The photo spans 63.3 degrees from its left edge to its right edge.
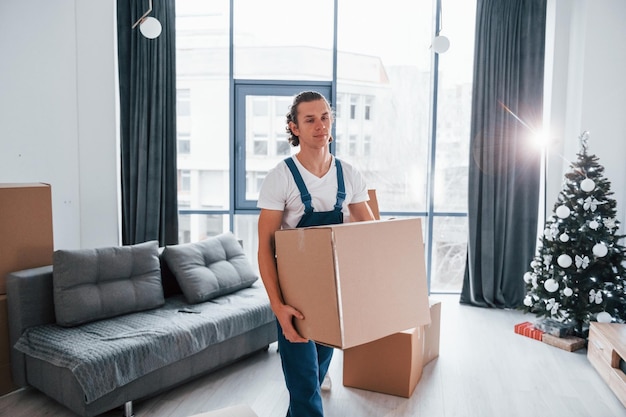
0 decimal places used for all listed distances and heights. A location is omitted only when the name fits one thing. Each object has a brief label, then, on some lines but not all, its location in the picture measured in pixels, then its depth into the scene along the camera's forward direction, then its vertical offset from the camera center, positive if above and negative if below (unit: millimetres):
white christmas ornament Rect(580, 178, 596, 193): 3609 -100
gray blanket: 2447 -928
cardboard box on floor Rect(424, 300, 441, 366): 3303 -1095
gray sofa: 2510 -906
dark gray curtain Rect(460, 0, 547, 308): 4578 +217
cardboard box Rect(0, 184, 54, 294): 2865 -368
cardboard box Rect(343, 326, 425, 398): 2816 -1115
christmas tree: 3611 -621
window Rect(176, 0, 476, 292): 4898 +681
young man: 1796 -114
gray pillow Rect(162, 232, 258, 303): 3377 -709
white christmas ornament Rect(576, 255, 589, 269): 3619 -648
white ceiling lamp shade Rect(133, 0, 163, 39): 3826 +1046
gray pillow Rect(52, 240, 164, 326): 2844 -704
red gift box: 3893 -1250
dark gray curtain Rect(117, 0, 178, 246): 4711 +476
